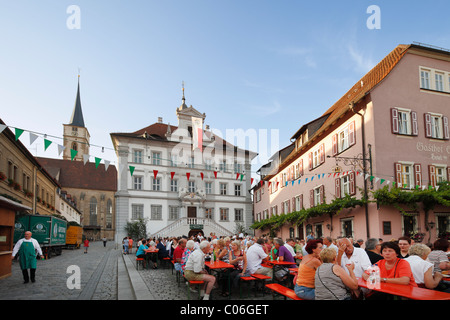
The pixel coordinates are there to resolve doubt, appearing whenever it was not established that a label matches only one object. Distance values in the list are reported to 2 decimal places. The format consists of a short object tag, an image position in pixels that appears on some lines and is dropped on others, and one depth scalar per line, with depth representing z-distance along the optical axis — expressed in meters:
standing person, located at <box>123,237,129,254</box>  26.20
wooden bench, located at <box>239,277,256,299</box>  8.45
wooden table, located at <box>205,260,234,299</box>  8.56
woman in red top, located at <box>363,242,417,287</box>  5.30
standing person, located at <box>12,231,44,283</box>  10.77
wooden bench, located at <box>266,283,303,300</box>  5.88
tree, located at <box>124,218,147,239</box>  36.28
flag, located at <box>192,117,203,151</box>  42.78
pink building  18.00
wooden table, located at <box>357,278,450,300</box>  4.55
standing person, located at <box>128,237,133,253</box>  26.74
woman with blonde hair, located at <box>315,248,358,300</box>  5.05
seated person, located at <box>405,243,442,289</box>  5.50
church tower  85.56
